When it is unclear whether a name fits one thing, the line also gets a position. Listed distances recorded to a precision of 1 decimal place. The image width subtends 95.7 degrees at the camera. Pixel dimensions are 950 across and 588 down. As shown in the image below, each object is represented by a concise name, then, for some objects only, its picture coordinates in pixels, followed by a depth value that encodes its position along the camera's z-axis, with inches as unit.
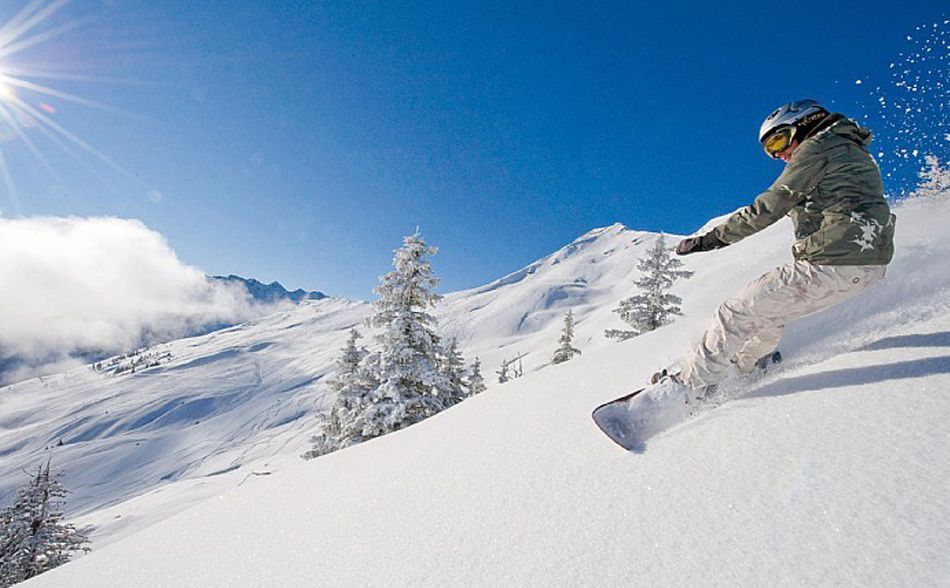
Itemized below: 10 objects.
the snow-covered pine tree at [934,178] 314.6
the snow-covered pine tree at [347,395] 630.5
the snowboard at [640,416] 114.6
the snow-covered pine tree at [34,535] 603.5
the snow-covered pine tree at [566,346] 1380.4
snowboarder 117.7
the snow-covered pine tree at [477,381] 1305.9
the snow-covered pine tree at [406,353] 573.9
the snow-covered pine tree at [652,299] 864.9
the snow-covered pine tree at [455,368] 836.4
